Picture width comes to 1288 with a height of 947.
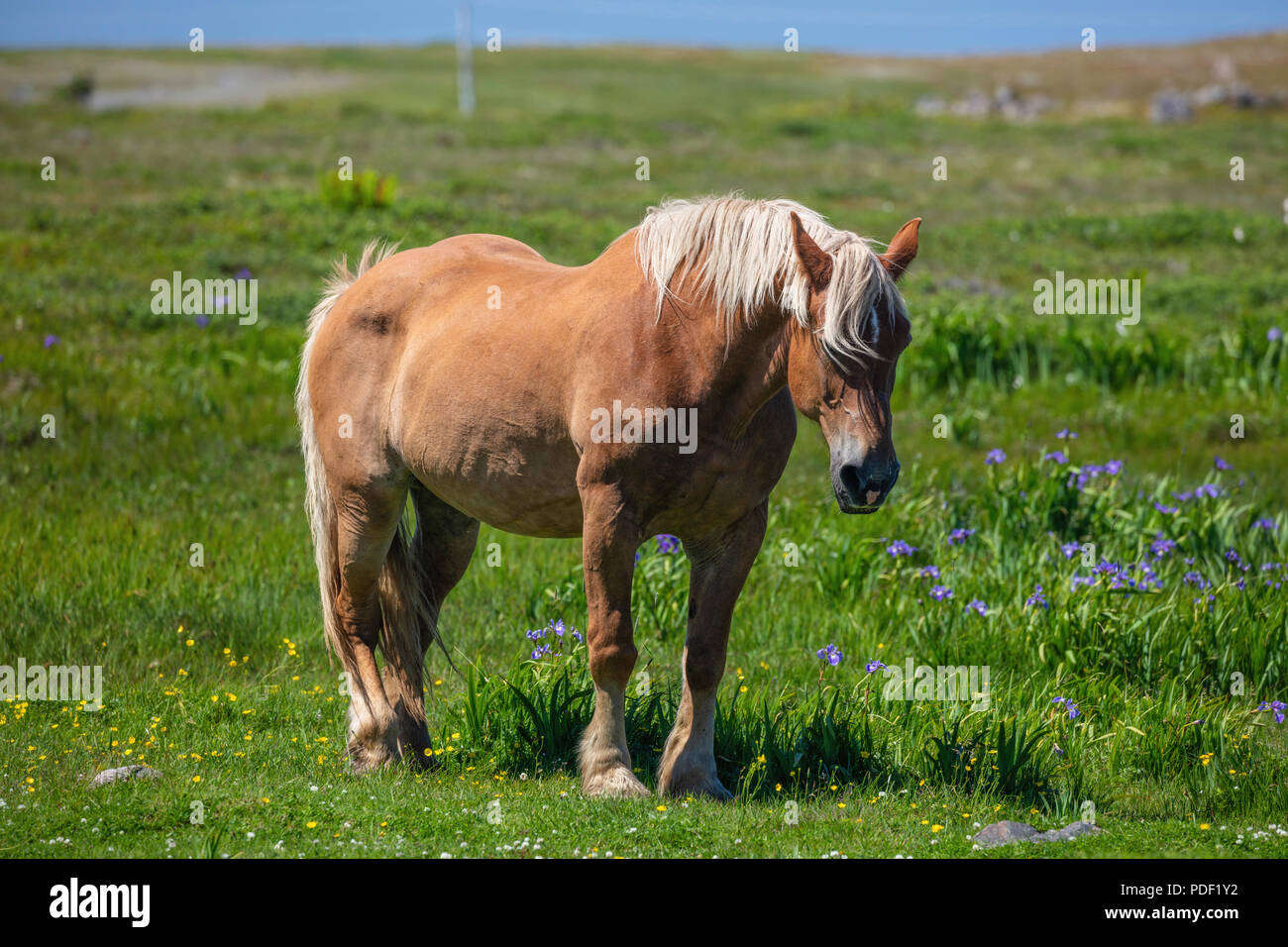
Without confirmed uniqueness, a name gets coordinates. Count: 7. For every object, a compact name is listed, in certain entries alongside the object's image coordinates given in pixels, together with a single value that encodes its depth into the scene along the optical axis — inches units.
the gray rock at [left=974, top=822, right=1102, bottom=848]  196.4
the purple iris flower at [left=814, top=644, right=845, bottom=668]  260.5
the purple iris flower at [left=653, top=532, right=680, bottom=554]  313.9
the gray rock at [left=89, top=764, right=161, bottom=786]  215.3
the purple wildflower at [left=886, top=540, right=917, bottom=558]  318.3
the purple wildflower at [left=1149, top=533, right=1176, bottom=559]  316.8
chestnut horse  181.0
